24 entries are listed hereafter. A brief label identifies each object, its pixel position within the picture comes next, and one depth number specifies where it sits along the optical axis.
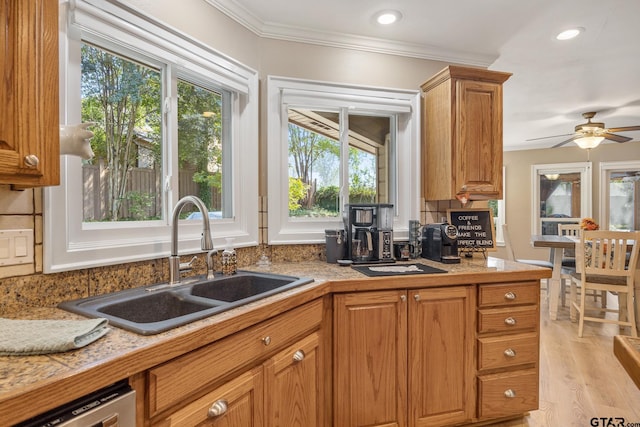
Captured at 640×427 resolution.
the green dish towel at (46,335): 0.81
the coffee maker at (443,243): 2.24
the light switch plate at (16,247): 1.14
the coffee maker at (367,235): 2.23
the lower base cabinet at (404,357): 1.77
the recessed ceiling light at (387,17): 2.14
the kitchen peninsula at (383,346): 1.18
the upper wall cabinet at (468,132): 2.34
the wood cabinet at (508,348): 1.93
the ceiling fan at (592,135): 3.87
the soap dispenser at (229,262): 1.81
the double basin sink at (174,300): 1.11
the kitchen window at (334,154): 2.32
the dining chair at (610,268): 3.30
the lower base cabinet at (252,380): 0.97
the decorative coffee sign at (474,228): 2.46
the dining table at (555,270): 3.78
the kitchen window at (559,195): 5.77
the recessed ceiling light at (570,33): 2.34
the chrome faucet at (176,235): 1.54
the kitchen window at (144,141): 1.37
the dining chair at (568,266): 3.89
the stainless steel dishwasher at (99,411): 0.70
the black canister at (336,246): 2.24
